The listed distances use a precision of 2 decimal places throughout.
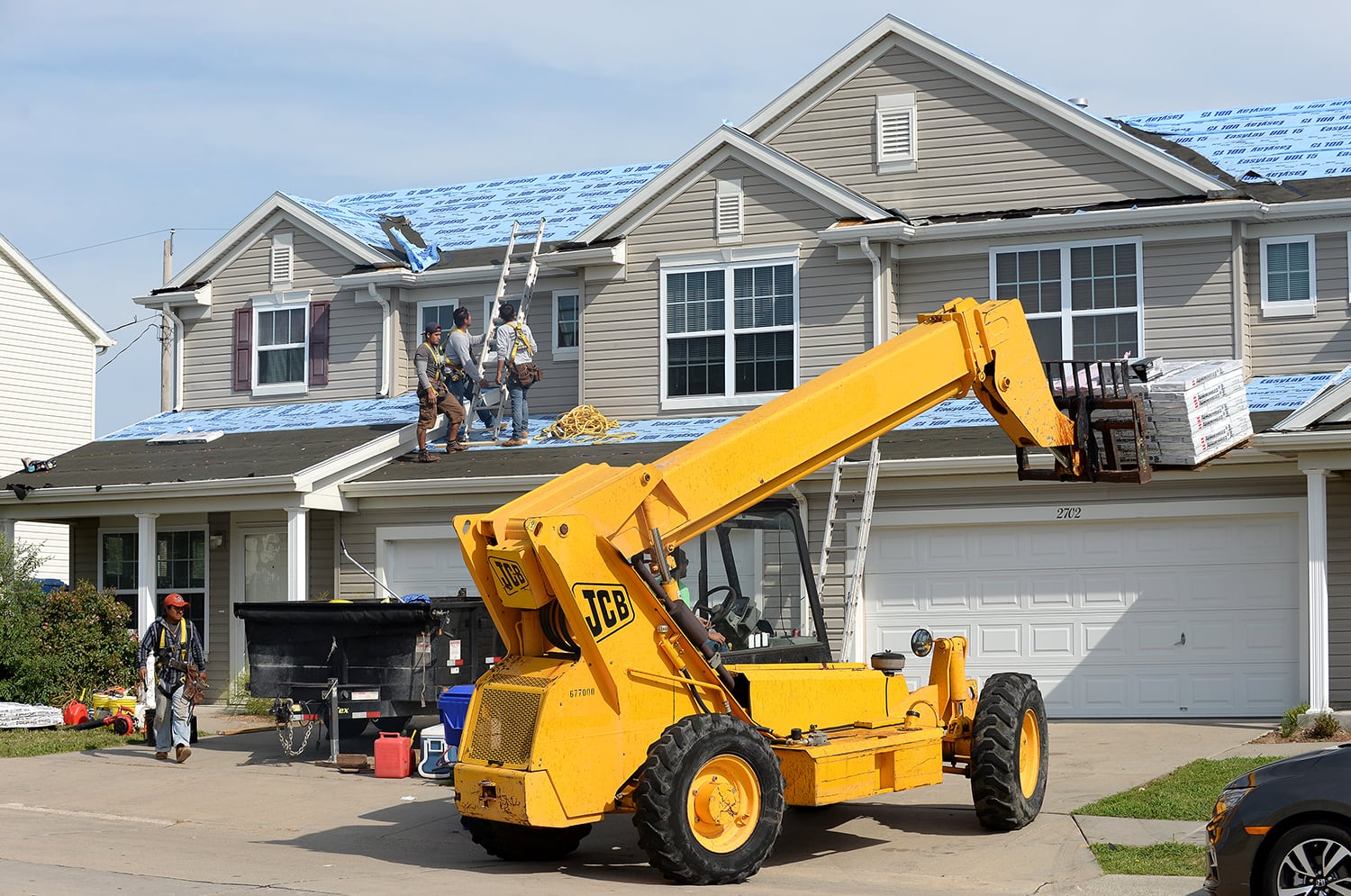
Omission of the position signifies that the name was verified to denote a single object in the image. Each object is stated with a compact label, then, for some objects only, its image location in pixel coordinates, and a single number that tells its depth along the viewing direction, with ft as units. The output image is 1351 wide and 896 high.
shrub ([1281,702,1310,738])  48.67
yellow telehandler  27.73
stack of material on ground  57.67
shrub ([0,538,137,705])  62.13
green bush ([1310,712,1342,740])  47.91
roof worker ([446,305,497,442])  68.59
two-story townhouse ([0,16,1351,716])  55.42
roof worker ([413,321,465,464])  66.95
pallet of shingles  33.53
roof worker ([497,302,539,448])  68.23
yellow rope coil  66.59
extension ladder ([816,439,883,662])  57.36
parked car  23.71
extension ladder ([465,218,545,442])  70.03
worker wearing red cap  49.65
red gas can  45.55
